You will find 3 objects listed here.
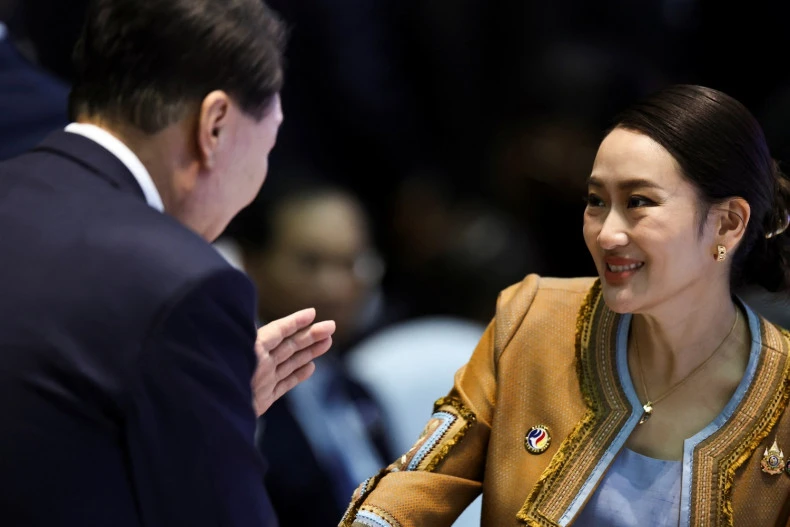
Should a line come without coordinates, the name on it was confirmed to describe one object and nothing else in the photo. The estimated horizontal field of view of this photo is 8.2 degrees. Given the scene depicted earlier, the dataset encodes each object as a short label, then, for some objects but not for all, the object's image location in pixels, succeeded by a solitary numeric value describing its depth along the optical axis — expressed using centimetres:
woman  561
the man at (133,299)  529
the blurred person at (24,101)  621
